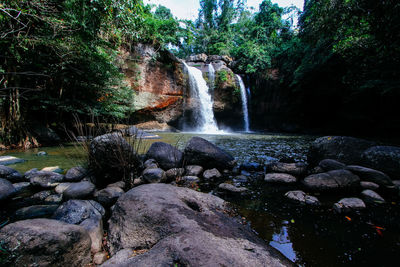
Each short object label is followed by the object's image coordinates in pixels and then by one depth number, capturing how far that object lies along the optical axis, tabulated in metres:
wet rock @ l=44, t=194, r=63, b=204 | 2.17
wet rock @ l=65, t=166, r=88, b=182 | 2.77
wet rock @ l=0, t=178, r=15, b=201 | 2.08
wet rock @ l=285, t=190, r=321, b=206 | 2.25
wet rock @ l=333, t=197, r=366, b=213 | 2.04
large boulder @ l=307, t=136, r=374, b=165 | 3.57
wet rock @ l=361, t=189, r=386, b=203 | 2.29
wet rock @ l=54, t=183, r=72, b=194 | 2.43
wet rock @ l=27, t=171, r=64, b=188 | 2.58
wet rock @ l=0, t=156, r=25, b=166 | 3.59
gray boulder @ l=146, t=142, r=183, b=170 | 3.53
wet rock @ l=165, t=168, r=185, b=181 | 3.00
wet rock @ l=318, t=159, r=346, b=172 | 3.19
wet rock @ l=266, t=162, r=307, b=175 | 3.23
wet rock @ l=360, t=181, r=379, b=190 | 2.59
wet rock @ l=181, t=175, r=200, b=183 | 3.08
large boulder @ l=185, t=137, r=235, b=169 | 3.69
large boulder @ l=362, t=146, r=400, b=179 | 2.92
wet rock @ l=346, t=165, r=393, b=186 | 2.66
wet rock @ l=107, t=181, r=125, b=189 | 2.57
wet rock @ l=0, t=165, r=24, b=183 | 2.68
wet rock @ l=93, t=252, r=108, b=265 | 1.25
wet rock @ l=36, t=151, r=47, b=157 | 4.53
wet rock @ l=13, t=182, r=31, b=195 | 2.40
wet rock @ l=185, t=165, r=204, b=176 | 3.36
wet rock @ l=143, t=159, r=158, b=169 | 3.36
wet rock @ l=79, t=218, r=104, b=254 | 1.37
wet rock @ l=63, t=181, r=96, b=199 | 2.18
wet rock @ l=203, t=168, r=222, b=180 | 3.22
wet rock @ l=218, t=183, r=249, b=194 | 2.63
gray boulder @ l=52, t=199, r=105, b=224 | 1.62
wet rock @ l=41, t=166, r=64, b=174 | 3.25
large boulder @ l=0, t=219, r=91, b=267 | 1.00
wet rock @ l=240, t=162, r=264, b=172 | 3.63
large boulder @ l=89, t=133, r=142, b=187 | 2.61
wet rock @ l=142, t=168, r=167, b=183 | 2.84
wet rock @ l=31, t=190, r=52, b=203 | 2.21
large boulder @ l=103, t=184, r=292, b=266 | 0.93
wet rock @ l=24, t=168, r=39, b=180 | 2.86
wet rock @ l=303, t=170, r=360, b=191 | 2.57
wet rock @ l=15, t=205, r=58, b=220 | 1.75
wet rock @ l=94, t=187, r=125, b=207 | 2.20
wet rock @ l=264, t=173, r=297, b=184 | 2.97
